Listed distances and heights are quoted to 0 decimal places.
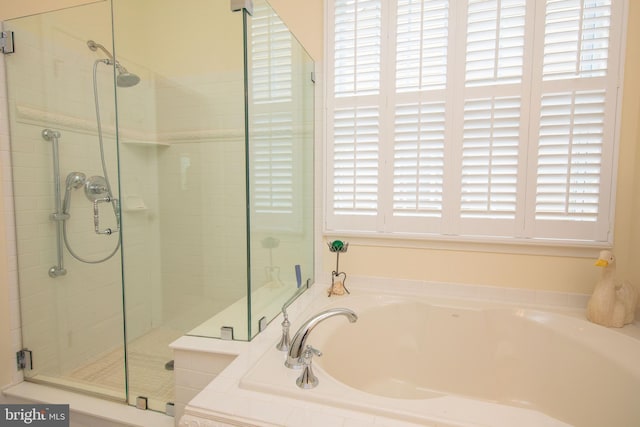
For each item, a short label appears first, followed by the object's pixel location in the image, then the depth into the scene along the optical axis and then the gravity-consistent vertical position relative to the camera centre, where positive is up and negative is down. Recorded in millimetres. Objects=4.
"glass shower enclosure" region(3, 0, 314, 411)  1596 +55
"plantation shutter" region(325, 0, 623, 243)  1581 +409
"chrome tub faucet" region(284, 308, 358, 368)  1083 -468
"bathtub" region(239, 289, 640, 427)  1212 -718
